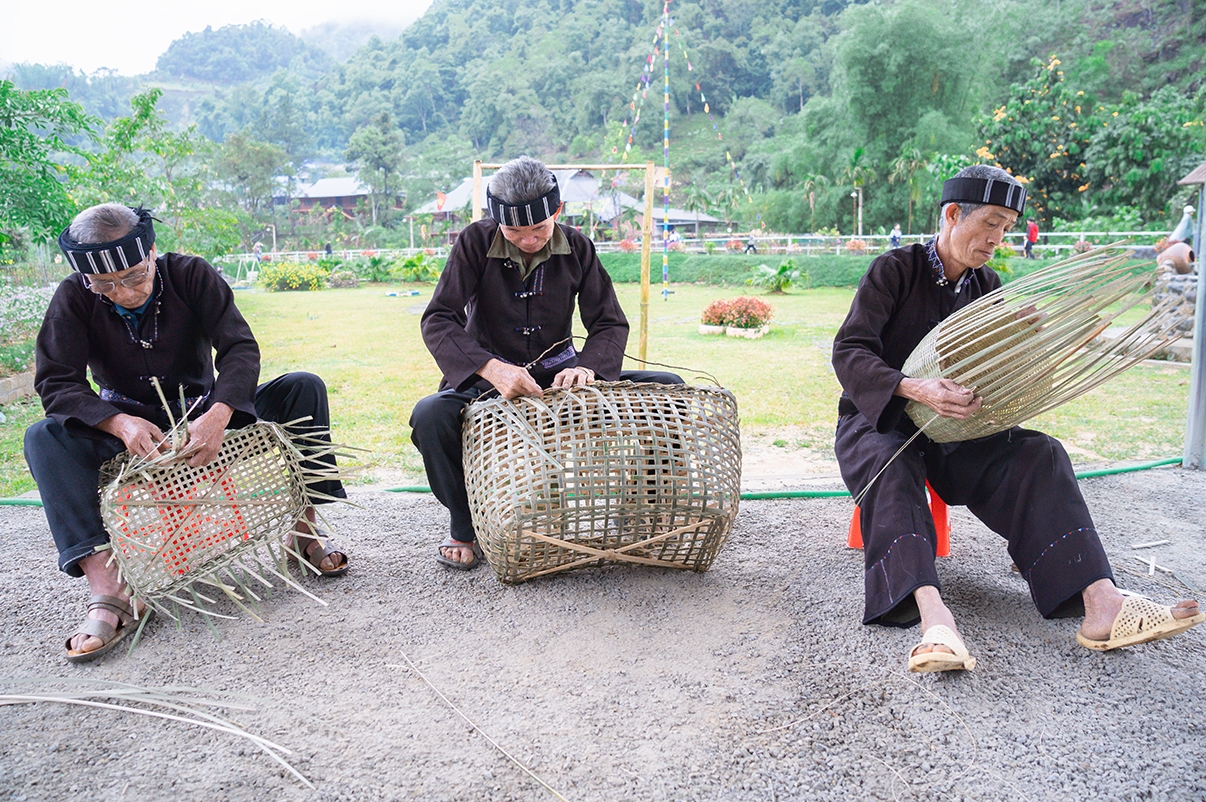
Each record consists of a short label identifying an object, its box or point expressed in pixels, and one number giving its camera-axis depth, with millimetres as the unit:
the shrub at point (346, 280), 14195
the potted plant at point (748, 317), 8594
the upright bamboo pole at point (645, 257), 4477
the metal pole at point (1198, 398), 3223
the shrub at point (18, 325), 5398
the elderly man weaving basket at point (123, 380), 2008
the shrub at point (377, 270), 14320
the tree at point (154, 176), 7243
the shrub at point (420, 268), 13562
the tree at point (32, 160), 4461
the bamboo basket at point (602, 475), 2018
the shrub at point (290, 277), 12773
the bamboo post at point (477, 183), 4148
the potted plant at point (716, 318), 8773
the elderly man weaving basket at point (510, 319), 2293
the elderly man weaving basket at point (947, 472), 1785
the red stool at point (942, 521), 2371
